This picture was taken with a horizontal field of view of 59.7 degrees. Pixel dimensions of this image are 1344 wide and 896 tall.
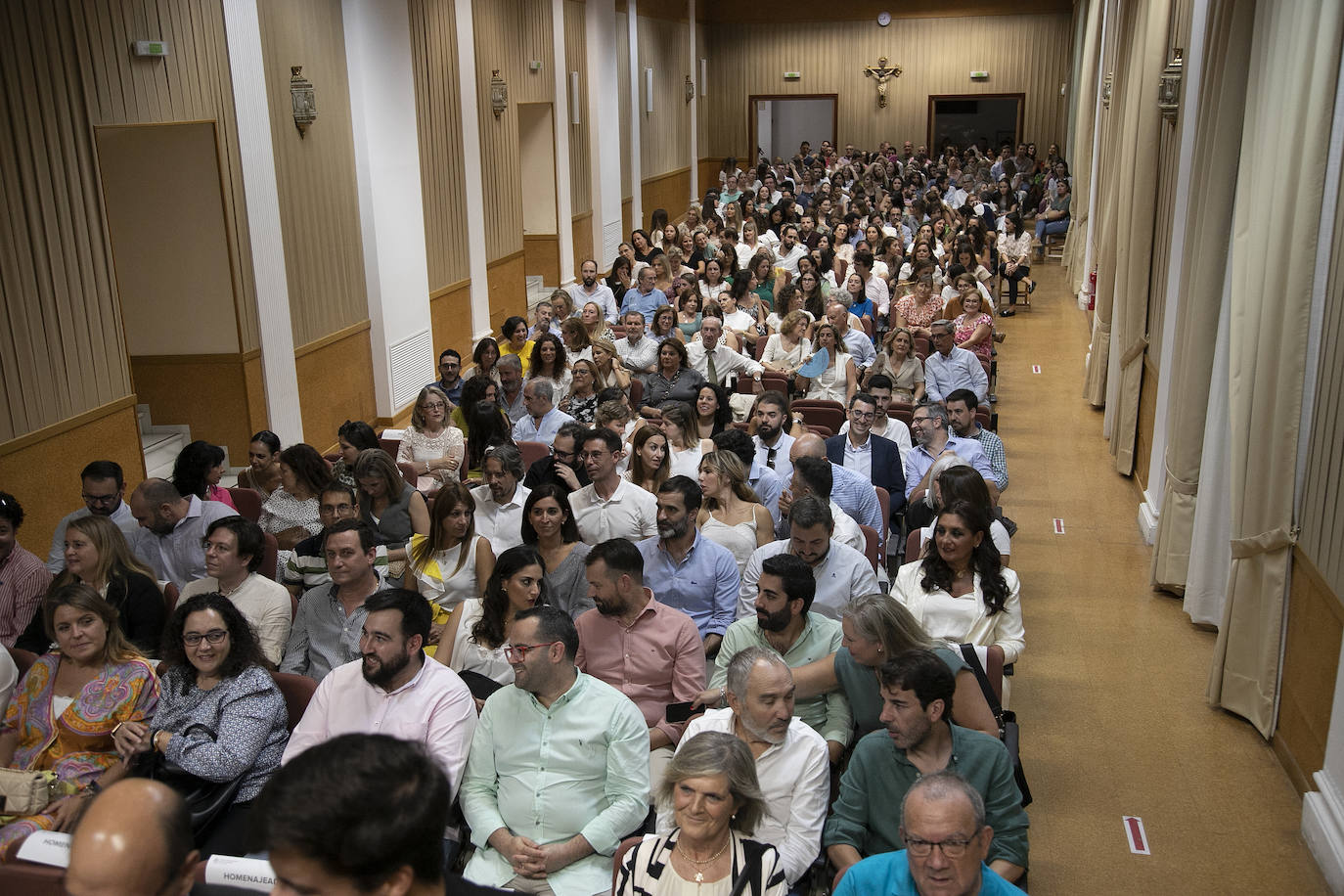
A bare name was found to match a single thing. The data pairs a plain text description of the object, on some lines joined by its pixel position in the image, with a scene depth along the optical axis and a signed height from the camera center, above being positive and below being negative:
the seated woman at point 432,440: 7.06 -1.85
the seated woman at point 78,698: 3.83 -1.80
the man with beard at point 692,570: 4.90 -1.82
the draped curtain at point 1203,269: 5.88 -0.78
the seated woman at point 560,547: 4.87 -1.73
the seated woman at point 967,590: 4.45 -1.77
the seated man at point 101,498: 5.35 -1.62
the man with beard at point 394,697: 3.62 -1.72
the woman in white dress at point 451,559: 5.02 -1.80
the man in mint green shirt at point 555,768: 3.48 -1.89
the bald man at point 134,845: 1.71 -1.02
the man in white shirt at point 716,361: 8.81 -1.74
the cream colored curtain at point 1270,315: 4.65 -0.83
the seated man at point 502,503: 5.55 -1.75
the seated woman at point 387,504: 5.62 -1.77
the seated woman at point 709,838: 2.92 -1.77
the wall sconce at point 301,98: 8.90 +0.24
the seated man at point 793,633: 3.98 -1.74
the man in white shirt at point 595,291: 11.19 -1.57
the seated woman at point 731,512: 5.41 -1.77
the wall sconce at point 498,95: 13.18 +0.35
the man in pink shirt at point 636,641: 4.18 -1.81
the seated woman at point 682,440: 6.43 -1.70
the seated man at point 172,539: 5.35 -1.80
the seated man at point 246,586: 4.56 -1.73
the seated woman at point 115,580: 4.62 -1.70
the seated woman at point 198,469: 5.75 -1.60
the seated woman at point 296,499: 5.89 -1.81
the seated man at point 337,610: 4.38 -1.76
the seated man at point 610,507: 5.62 -1.79
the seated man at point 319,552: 5.00 -1.76
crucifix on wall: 26.27 +1.01
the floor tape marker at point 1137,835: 4.38 -2.65
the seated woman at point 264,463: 6.41 -1.75
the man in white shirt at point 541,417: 7.34 -1.77
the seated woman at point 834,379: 8.55 -1.82
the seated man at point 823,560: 4.59 -1.73
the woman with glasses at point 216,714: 3.64 -1.79
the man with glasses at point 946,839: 2.71 -1.62
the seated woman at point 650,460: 6.05 -1.68
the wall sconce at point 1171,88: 7.73 +0.16
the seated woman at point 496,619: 4.34 -1.80
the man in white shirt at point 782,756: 3.39 -1.81
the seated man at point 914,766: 3.33 -1.80
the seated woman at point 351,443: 6.42 -1.69
